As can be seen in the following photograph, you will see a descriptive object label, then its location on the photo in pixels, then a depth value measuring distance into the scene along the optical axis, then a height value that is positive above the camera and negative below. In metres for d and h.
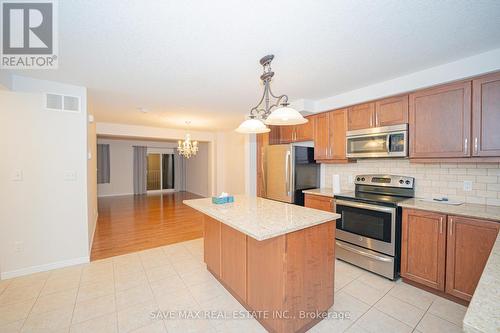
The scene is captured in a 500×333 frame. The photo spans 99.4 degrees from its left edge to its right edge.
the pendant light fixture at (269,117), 1.78 +0.41
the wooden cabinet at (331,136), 3.20 +0.44
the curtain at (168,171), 9.86 -0.34
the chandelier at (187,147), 5.66 +0.45
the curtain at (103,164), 8.05 -0.02
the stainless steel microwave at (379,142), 2.59 +0.29
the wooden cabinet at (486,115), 1.98 +0.47
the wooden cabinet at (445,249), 1.91 -0.84
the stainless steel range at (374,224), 2.41 -0.73
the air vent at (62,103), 2.67 +0.79
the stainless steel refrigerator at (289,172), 3.54 -0.14
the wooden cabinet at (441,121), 2.15 +0.47
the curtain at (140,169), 8.82 -0.22
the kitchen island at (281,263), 1.57 -0.82
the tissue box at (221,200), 2.42 -0.42
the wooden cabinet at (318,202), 3.06 -0.58
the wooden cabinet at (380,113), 2.60 +0.67
